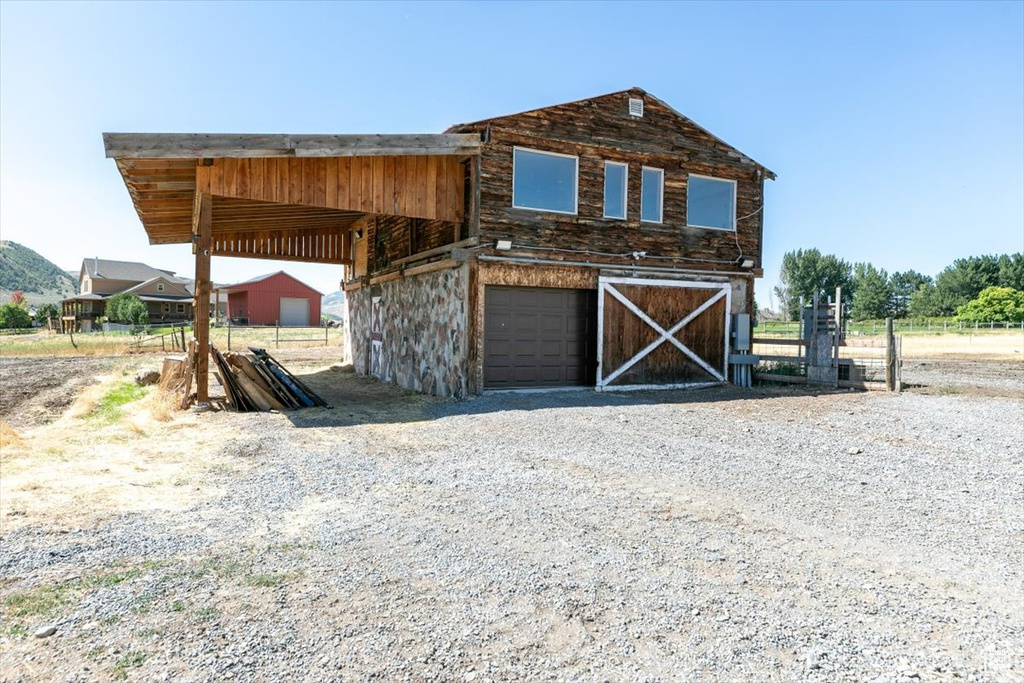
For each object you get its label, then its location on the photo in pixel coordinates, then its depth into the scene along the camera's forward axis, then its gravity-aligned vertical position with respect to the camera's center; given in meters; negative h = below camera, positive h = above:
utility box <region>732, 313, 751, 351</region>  14.66 +0.10
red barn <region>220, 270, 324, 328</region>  52.75 +2.58
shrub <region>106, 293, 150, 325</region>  44.22 +1.39
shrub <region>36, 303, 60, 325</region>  51.45 +1.35
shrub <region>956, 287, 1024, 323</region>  66.06 +3.48
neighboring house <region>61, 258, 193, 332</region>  53.25 +3.44
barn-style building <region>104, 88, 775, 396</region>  10.54 +2.17
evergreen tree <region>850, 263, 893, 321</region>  86.75 +5.58
